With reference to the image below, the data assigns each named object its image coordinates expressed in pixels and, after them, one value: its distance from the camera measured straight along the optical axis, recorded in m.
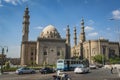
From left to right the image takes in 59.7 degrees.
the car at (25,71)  18.04
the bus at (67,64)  20.69
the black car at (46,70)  17.66
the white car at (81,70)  16.81
